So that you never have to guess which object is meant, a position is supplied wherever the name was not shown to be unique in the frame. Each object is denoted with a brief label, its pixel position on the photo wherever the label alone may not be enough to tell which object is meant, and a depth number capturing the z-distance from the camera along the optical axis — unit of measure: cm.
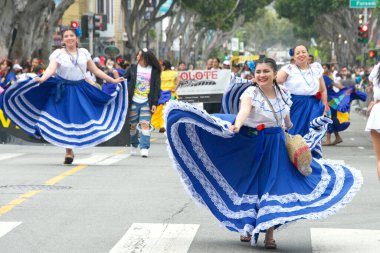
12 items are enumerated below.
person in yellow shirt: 2670
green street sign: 4831
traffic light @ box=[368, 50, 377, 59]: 4088
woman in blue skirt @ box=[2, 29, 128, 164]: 1559
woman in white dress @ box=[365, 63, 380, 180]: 1071
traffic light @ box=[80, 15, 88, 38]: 3943
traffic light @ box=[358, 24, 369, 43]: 4284
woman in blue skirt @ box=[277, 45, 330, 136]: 1570
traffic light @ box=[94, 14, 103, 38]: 3931
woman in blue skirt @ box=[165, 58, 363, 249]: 889
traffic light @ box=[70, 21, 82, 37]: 3425
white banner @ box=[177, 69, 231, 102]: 2709
